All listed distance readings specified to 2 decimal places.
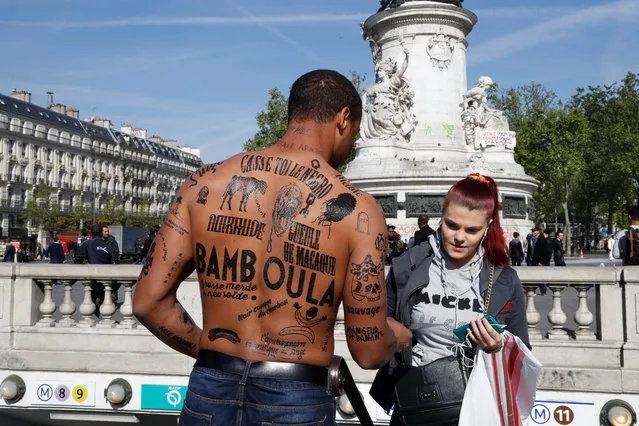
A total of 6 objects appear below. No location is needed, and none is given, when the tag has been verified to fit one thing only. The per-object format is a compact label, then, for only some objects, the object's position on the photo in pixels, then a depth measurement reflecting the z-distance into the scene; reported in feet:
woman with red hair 10.13
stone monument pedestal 68.64
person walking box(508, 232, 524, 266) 58.75
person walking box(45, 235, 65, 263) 59.00
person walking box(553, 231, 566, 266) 58.38
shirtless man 8.36
